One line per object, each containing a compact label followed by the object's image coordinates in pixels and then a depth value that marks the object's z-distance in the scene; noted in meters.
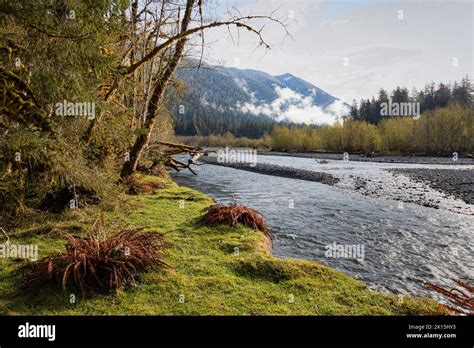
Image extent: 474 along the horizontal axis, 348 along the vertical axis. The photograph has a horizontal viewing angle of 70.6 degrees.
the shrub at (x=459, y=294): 3.46
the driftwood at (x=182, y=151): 16.30
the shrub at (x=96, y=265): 4.84
